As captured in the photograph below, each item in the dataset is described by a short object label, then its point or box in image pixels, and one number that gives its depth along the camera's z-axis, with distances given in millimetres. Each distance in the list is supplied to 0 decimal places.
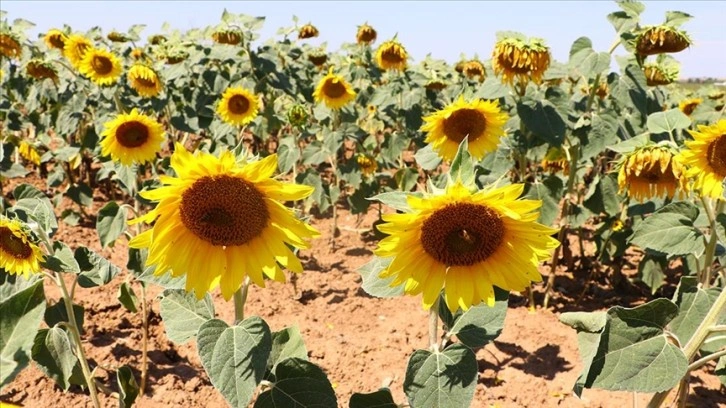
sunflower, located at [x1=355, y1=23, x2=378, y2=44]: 5596
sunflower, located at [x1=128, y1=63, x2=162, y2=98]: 4391
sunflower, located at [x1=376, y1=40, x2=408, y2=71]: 4891
